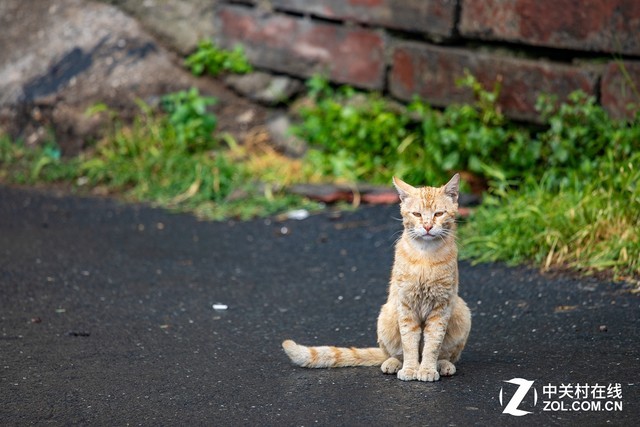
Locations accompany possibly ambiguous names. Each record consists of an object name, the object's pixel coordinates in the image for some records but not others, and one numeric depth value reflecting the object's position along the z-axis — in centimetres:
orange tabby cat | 874
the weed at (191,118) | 1703
